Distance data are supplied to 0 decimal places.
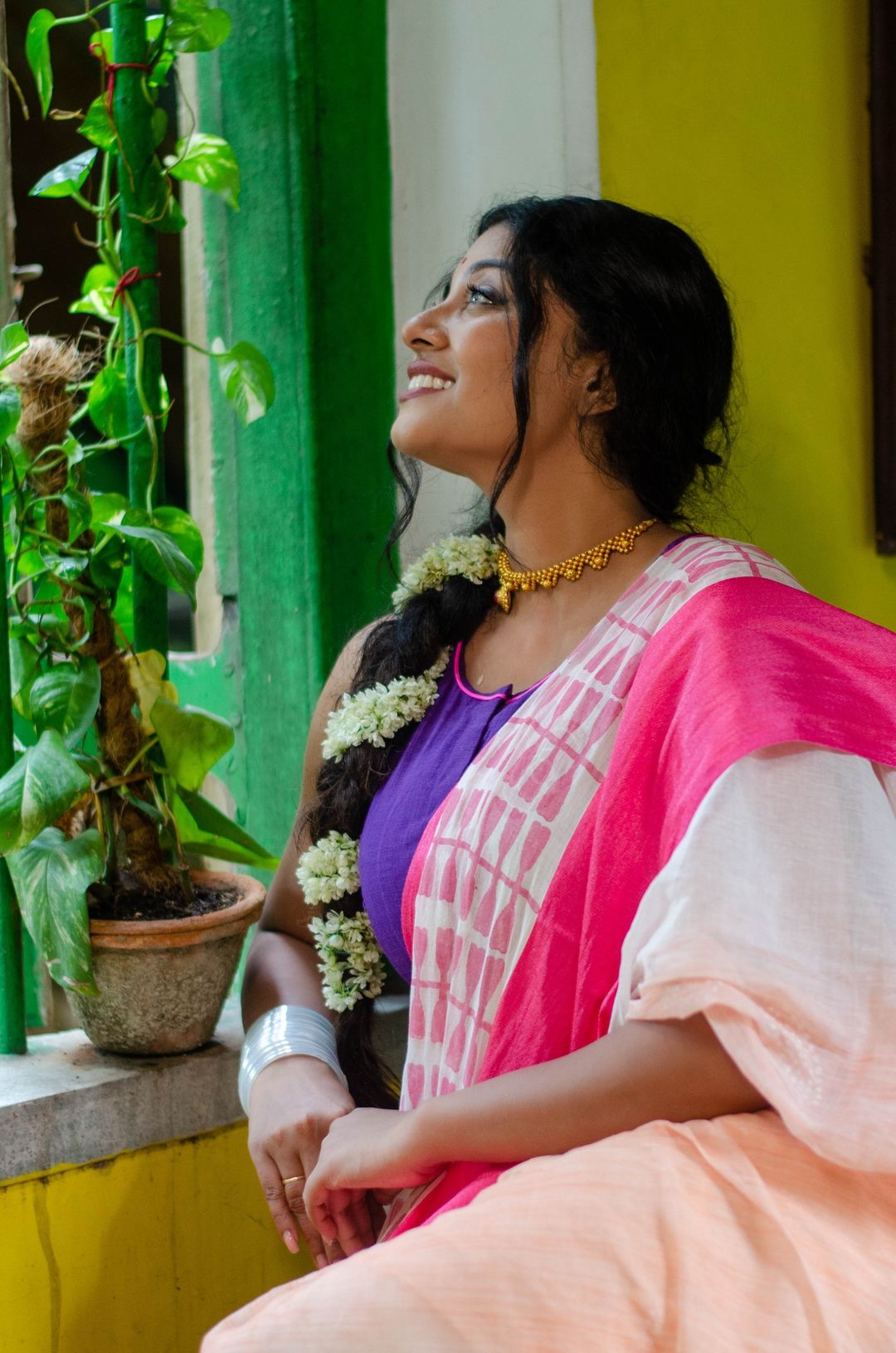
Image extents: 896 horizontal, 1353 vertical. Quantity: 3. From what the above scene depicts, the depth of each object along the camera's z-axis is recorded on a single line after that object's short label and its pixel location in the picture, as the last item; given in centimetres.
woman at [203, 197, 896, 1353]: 177
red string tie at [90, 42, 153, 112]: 215
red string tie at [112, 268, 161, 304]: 217
